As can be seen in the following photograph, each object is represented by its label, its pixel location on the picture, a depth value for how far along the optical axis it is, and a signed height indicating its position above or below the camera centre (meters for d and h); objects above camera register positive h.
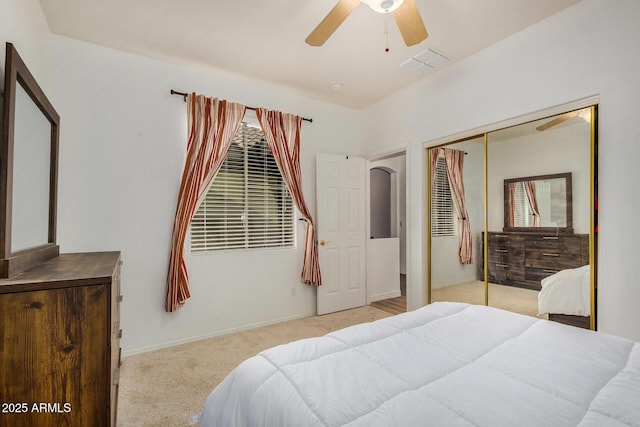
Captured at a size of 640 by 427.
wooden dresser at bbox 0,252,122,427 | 1.20 -0.55
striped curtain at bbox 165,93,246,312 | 3.00 +0.58
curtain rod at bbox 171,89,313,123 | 3.09 +1.25
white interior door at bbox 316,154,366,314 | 3.97 -0.16
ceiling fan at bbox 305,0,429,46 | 1.81 +1.24
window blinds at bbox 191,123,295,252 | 3.32 +0.15
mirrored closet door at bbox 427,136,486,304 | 3.17 +0.00
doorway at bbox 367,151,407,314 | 6.58 +0.39
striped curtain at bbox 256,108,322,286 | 3.62 +0.72
